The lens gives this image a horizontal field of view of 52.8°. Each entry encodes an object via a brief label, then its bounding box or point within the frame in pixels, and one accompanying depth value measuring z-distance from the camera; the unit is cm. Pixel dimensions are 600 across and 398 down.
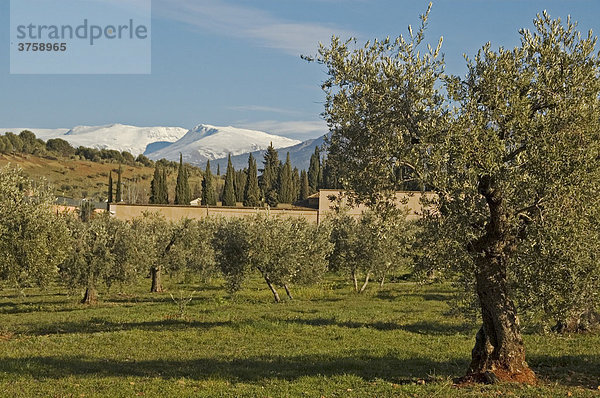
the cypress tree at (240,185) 15025
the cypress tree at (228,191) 13538
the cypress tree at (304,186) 16775
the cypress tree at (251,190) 13450
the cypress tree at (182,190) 13338
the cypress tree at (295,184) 15888
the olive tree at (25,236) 2886
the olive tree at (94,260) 4200
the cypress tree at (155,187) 13066
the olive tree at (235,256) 4084
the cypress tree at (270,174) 15277
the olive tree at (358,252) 5128
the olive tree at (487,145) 1494
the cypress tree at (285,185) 15175
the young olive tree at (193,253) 5525
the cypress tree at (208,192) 12988
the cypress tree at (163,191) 13311
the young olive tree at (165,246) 5428
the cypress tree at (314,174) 18300
